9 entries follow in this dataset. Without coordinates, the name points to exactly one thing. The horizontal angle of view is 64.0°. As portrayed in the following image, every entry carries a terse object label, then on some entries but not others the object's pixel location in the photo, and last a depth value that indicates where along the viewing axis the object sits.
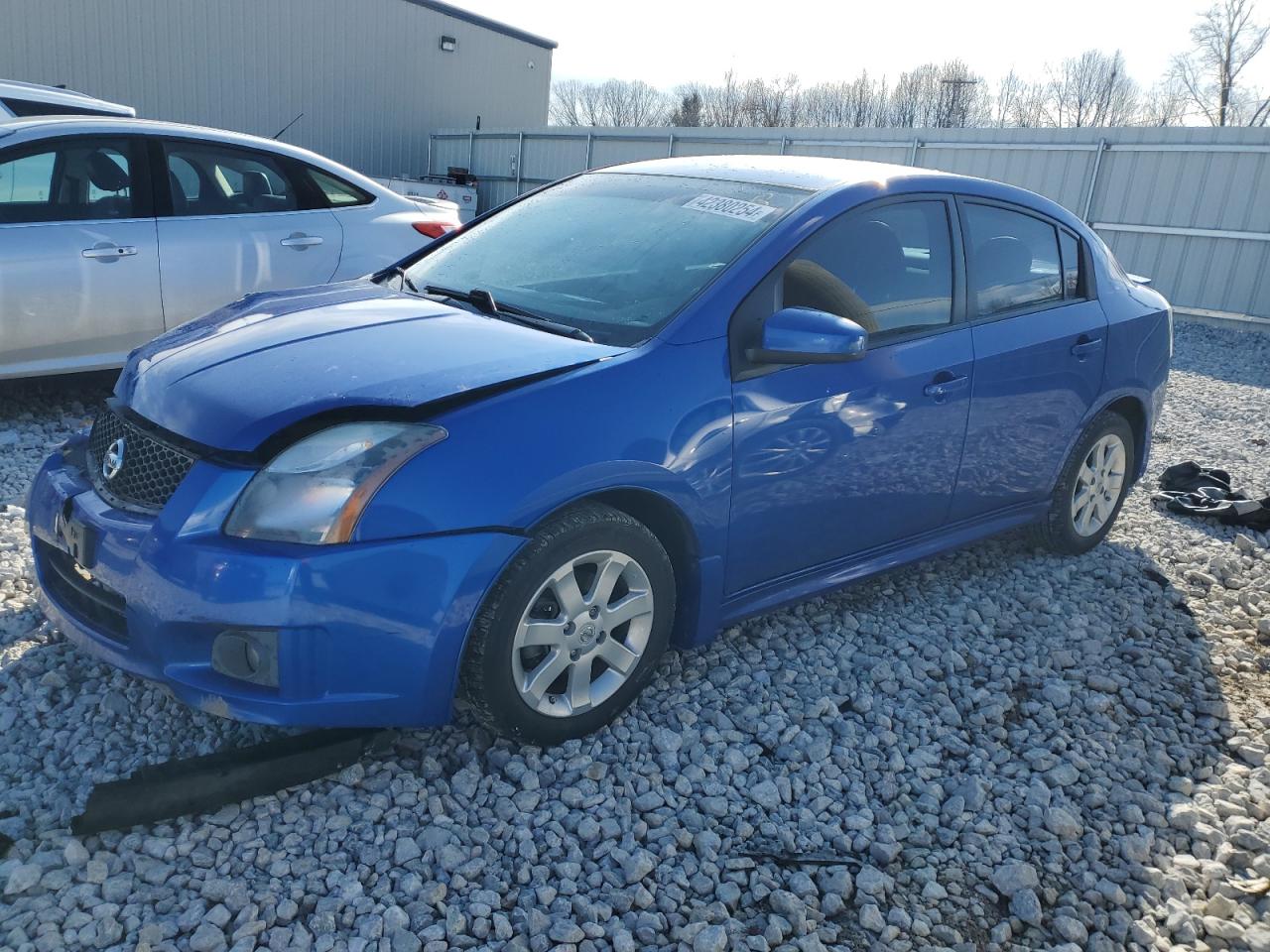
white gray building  18.05
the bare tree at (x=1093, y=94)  45.12
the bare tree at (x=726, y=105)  49.94
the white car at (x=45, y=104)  7.32
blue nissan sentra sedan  2.45
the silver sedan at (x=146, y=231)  5.10
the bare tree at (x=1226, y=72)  40.91
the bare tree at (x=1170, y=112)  41.76
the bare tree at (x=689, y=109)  50.00
